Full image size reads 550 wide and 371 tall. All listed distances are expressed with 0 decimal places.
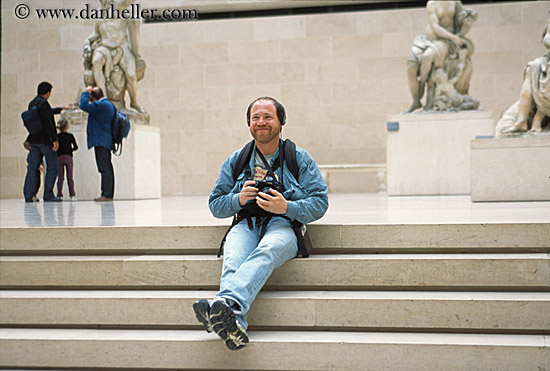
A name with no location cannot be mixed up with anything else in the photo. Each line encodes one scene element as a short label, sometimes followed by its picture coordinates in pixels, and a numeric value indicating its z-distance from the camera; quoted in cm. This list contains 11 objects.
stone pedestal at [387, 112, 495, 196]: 1153
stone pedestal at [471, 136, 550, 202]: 822
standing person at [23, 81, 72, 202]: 1038
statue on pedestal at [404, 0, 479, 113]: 1168
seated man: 377
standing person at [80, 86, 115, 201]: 1018
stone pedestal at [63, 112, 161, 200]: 1152
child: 1161
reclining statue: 836
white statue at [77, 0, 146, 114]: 1183
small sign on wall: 1168
